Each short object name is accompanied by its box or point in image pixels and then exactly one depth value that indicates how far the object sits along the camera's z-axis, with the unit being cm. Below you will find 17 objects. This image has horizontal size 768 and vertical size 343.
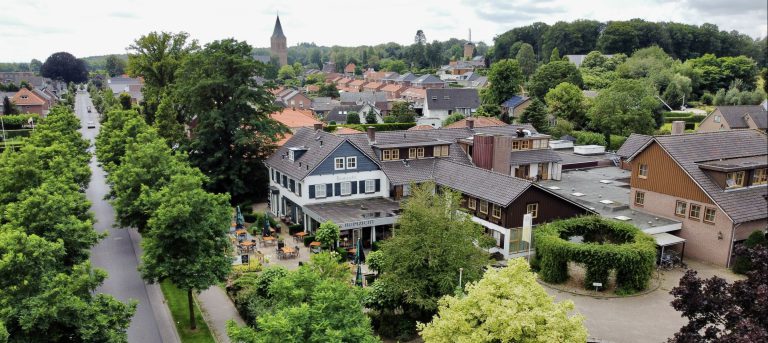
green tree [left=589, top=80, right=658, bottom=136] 5836
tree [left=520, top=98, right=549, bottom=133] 6756
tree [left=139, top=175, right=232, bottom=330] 2233
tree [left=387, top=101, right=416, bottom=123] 8186
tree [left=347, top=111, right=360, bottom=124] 8300
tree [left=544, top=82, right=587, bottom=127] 7006
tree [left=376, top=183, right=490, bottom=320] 2202
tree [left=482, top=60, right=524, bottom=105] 7925
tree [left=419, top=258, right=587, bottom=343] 1473
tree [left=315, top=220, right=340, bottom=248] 3189
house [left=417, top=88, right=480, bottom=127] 8638
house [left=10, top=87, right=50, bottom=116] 9575
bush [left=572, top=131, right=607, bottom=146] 6159
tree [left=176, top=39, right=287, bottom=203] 4369
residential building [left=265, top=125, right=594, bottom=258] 3195
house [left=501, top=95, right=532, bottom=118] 7775
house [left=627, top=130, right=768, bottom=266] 2917
